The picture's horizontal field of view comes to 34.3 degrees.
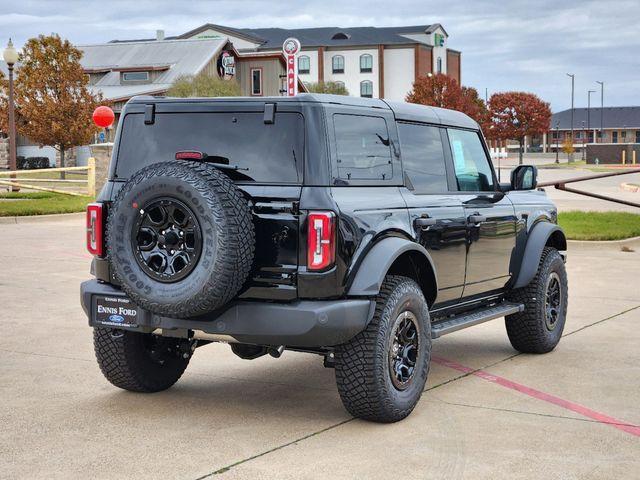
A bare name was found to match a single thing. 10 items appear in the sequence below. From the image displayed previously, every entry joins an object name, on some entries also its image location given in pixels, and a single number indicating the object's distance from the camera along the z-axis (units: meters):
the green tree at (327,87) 104.38
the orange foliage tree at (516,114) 104.62
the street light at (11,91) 32.38
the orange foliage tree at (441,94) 90.25
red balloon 34.31
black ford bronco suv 5.87
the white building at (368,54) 121.50
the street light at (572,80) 114.66
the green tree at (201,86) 62.53
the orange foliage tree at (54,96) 52.09
